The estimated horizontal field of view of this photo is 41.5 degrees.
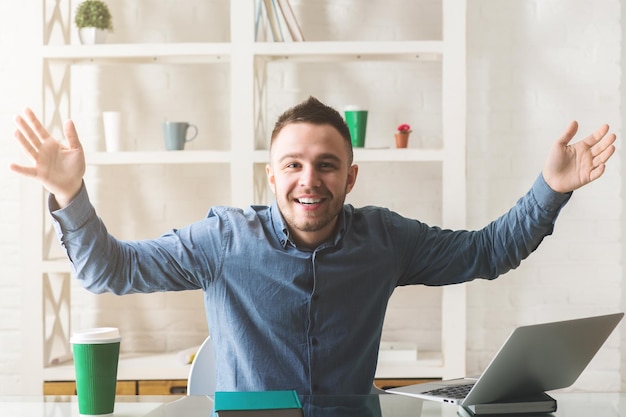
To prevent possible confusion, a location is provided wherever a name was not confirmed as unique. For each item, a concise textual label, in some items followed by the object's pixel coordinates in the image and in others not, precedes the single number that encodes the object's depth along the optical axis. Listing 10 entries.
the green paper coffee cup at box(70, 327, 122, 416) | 1.39
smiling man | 1.92
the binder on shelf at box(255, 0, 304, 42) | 2.91
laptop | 1.36
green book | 1.19
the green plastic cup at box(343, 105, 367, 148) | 2.88
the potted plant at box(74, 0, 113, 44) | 2.97
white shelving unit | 2.85
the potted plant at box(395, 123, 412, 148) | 2.92
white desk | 1.37
